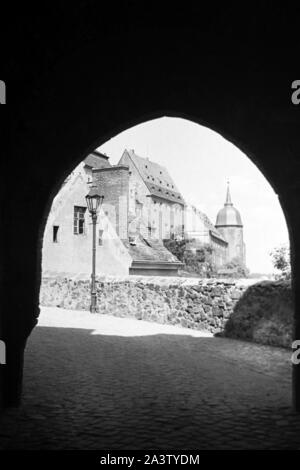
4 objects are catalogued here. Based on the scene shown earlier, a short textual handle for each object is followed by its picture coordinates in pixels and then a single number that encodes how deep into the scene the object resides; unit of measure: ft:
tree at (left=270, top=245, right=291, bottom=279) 54.75
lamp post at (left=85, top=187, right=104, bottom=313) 47.86
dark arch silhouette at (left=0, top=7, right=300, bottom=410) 14.92
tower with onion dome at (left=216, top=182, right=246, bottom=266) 281.33
